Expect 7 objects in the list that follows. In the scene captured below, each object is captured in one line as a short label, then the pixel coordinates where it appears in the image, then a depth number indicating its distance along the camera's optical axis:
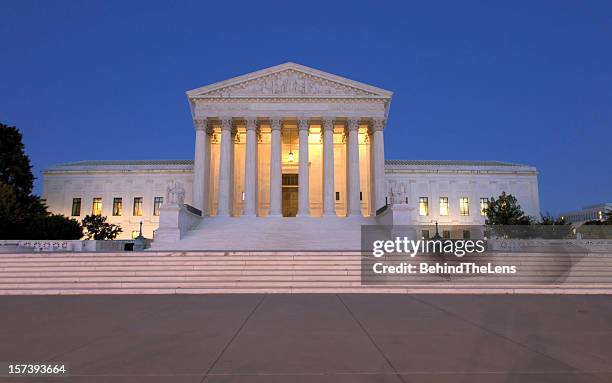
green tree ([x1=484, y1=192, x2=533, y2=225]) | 49.44
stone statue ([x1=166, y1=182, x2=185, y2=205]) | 34.36
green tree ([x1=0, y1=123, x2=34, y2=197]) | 45.38
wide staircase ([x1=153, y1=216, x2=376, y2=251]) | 32.47
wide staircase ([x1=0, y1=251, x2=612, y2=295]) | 17.16
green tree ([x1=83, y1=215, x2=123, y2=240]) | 45.91
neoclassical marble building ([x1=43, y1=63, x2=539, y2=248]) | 43.62
